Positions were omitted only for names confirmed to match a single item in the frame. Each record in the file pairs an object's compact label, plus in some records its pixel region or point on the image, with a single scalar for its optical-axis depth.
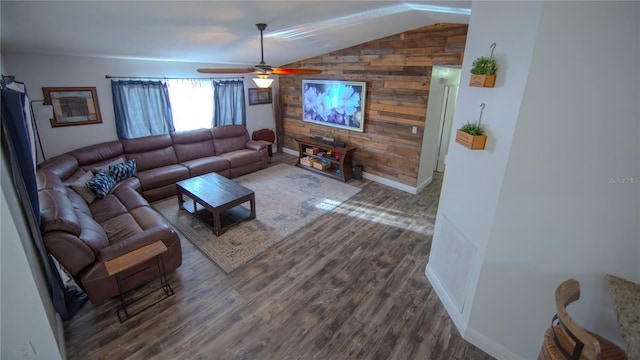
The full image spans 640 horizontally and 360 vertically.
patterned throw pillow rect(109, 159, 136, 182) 4.45
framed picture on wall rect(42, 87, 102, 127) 4.22
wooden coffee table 3.81
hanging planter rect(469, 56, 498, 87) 2.00
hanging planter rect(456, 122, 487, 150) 2.10
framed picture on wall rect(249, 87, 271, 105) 6.77
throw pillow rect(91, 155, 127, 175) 4.26
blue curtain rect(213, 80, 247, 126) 6.11
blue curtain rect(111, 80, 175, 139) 4.83
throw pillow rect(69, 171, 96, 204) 3.78
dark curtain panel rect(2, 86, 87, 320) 1.95
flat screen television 5.47
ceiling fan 2.99
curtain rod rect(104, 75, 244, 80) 4.67
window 5.56
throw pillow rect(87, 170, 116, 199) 3.92
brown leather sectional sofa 2.47
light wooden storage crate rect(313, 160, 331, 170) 6.04
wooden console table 5.64
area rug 3.55
